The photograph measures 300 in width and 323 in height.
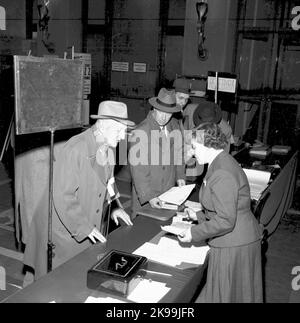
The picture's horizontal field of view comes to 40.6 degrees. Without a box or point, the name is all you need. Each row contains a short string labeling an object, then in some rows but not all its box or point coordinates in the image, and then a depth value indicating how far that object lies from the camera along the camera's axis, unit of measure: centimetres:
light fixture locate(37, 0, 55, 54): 1055
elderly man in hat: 290
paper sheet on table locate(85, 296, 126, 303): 213
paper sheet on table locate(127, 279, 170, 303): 219
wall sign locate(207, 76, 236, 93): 643
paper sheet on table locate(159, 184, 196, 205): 362
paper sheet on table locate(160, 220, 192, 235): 290
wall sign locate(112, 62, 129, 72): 1122
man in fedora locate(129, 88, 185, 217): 411
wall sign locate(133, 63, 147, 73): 1095
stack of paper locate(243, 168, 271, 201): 452
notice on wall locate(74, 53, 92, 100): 987
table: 217
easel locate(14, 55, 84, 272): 242
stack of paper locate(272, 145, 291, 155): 641
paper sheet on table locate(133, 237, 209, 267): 263
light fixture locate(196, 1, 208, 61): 802
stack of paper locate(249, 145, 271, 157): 605
